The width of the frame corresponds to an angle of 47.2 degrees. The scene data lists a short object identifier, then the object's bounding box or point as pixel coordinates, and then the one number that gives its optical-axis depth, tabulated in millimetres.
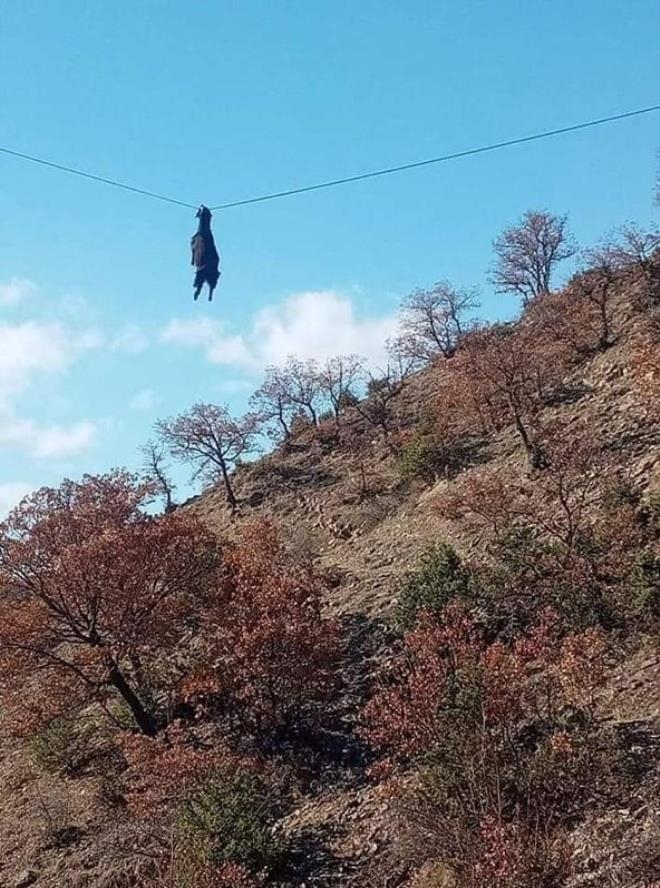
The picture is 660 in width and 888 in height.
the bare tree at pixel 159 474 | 48031
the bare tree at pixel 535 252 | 51719
